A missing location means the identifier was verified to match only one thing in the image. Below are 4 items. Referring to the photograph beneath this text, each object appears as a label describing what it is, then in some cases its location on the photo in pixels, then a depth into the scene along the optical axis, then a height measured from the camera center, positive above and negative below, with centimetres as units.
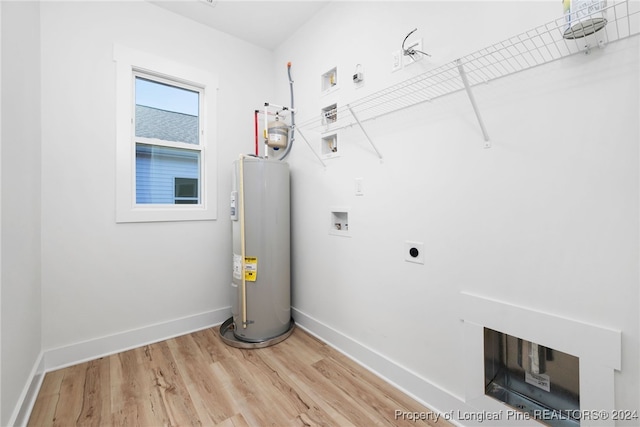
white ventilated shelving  91 +65
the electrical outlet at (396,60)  155 +90
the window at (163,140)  198 +62
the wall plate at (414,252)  147 -22
